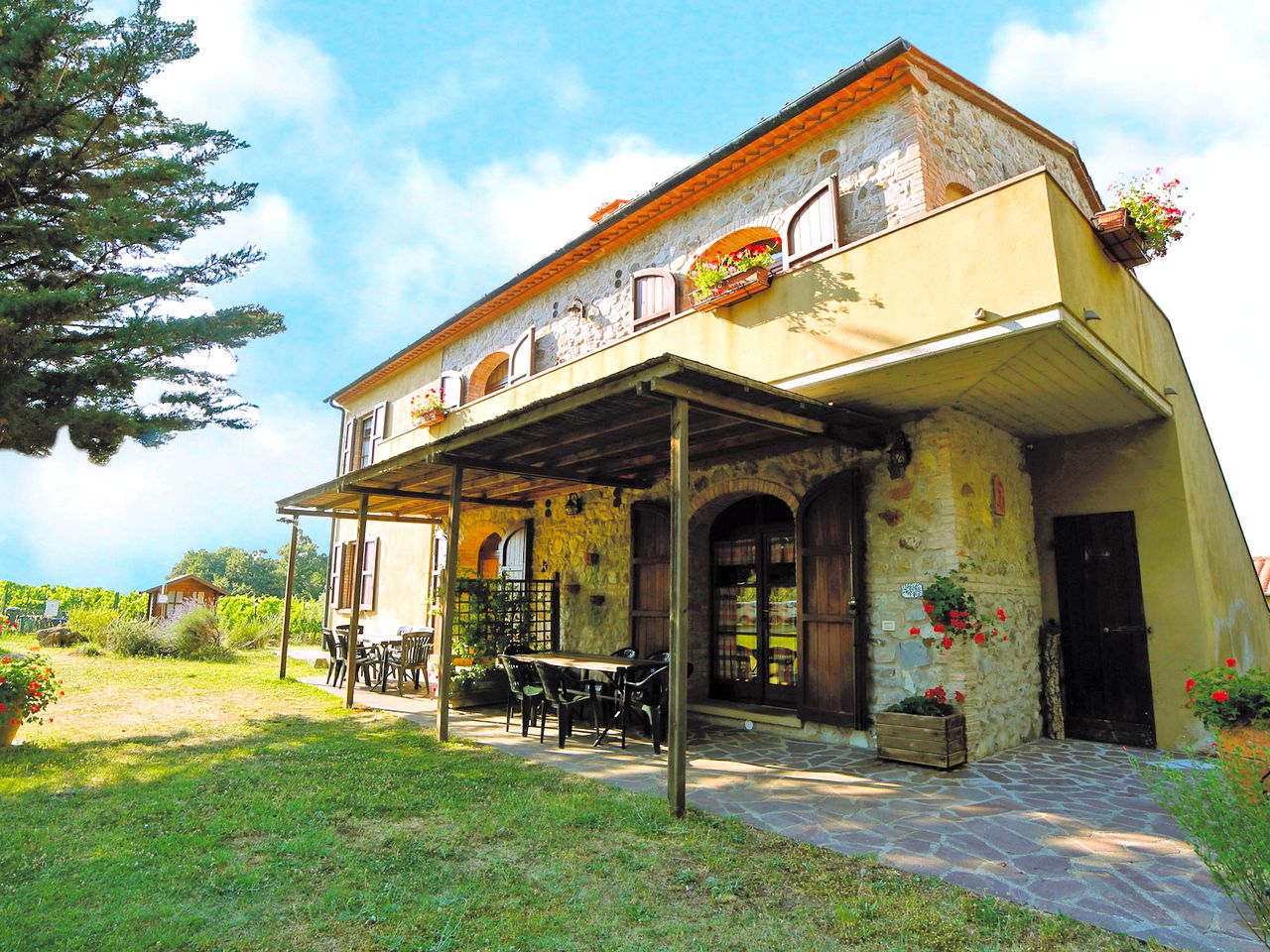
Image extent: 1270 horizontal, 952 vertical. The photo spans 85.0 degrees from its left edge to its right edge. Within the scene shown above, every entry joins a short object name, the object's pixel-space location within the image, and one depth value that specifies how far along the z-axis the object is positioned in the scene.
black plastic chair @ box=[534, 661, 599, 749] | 6.52
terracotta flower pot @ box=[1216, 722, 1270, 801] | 2.42
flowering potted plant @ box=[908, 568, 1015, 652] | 5.66
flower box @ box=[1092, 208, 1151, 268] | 5.31
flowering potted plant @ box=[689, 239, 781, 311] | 6.17
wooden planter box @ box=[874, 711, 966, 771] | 5.41
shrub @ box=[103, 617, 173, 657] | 13.85
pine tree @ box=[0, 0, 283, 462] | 6.16
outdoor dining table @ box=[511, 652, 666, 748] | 6.35
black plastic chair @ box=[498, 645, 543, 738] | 6.97
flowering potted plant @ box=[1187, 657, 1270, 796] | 4.41
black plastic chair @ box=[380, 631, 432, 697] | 9.58
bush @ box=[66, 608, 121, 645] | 14.41
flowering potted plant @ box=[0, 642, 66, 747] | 6.08
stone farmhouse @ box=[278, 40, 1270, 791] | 4.98
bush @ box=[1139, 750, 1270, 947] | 2.08
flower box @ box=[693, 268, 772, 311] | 6.12
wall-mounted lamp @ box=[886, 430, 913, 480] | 6.20
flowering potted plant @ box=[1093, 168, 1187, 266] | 5.52
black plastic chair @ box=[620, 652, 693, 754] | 6.22
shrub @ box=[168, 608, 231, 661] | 13.93
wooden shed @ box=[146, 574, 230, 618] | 17.53
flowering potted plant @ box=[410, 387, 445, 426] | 11.40
